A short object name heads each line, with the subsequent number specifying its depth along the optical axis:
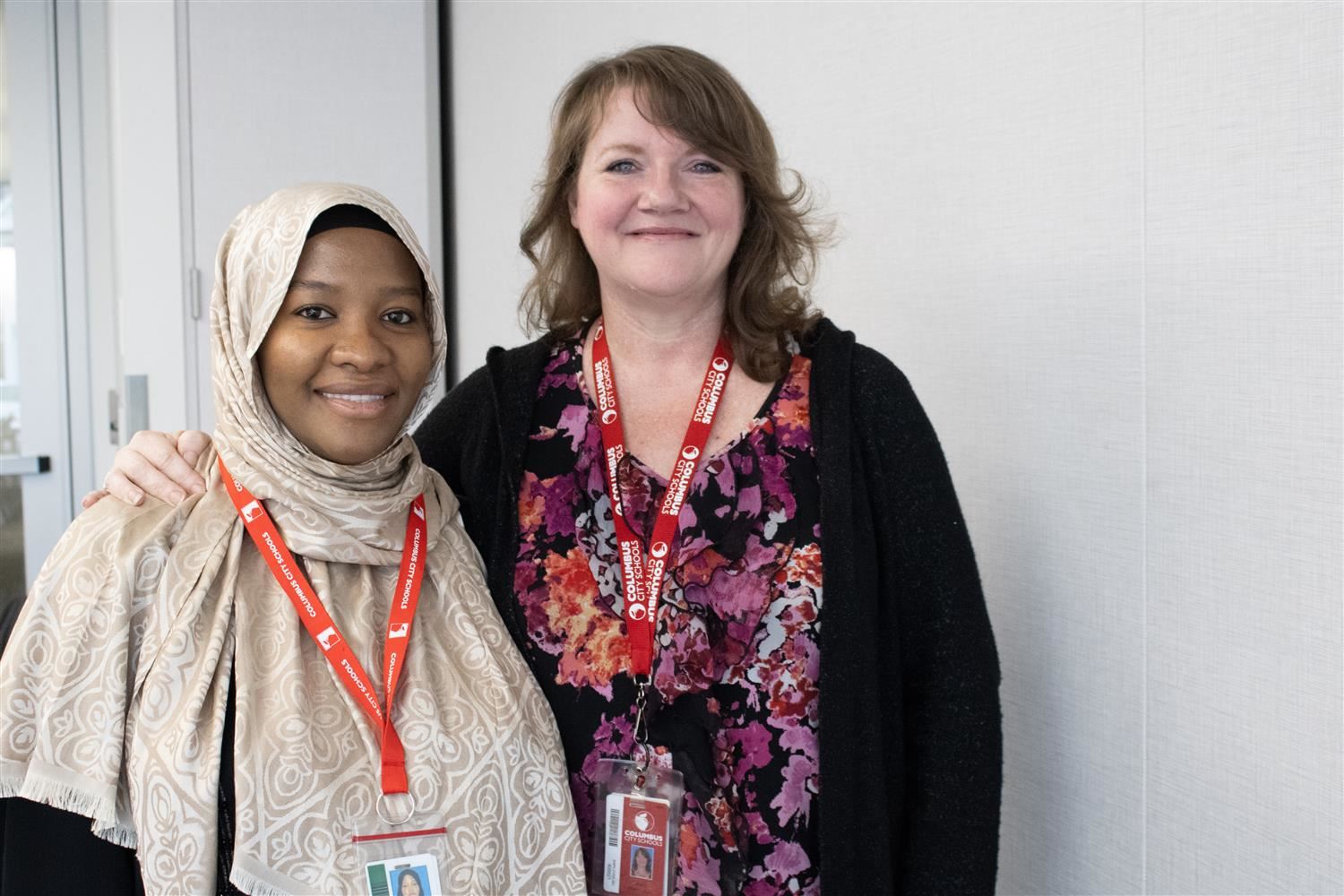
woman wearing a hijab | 1.21
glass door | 4.10
